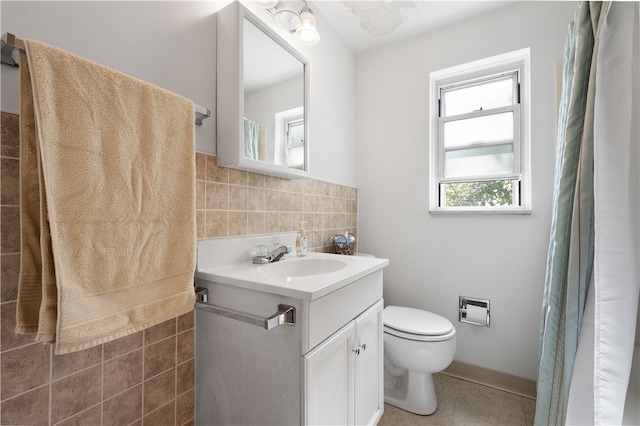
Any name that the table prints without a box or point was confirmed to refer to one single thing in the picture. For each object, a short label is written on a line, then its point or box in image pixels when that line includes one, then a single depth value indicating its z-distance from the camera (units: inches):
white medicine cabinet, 44.1
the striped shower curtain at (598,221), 34.9
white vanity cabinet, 33.1
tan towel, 23.1
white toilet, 57.0
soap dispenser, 57.7
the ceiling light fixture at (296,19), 51.1
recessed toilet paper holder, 69.6
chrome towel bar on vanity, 30.8
